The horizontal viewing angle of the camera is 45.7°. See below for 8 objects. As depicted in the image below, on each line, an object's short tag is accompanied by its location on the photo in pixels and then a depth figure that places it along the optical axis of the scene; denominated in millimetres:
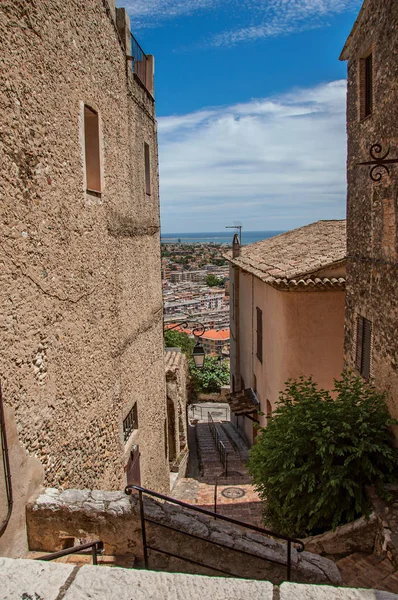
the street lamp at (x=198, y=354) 13023
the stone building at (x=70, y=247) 4359
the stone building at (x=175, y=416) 14633
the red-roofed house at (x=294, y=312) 10711
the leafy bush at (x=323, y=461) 6316
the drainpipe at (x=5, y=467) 4089
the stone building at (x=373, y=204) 6988
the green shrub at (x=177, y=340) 32034
